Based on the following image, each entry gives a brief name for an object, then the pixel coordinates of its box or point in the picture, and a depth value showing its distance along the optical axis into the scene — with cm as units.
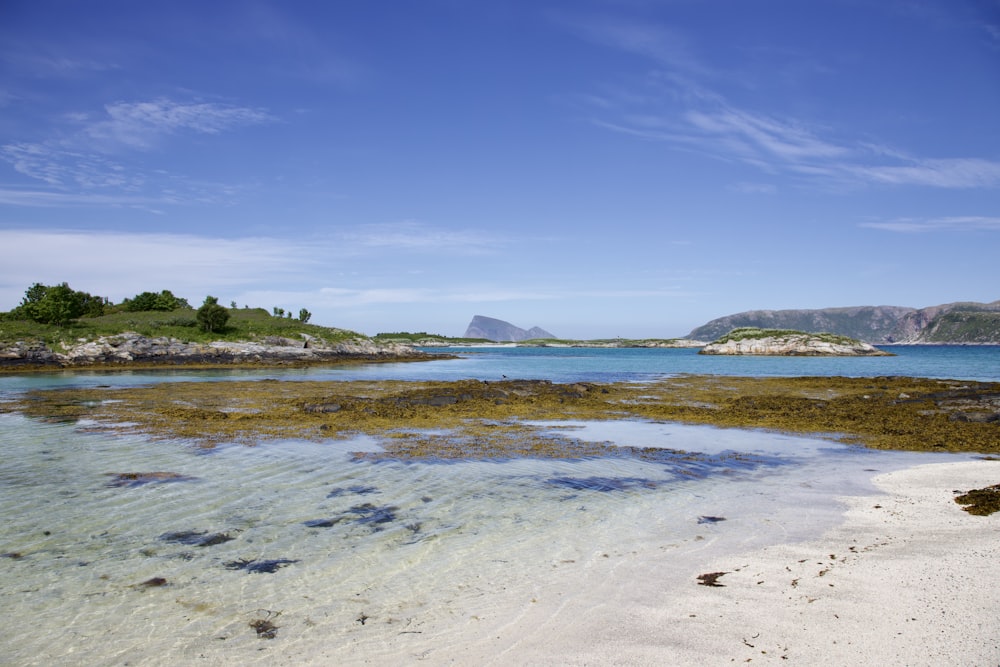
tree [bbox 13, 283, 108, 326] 6738
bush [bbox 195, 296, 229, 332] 7369
